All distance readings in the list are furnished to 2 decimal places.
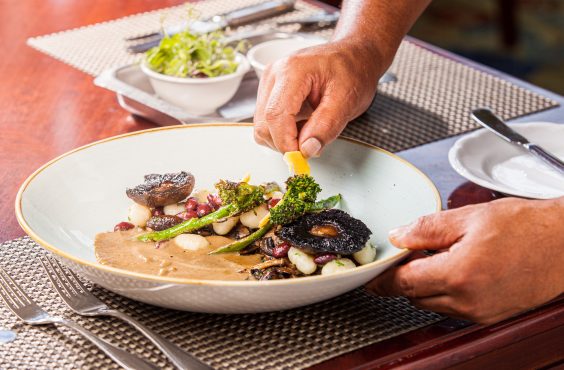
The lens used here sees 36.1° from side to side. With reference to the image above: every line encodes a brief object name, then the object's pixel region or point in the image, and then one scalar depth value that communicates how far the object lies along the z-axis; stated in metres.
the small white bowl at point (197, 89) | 1.97
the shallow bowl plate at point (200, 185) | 1.14
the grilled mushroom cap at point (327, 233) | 1.23
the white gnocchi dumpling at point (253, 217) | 1.39
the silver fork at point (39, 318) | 1.12
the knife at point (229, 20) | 2.36
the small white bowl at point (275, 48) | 2.11
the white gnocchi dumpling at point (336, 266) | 1.21
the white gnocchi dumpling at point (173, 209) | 1.43
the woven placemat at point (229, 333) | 1.16
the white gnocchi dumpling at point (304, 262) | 1.24
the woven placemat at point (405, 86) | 1.97
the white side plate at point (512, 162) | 1.61
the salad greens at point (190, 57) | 2.02
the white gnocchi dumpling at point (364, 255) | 1.28
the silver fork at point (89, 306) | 1.12
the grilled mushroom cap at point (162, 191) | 1.44
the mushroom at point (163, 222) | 1.38
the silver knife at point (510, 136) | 1.66
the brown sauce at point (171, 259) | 1.26
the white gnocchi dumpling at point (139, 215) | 1.42
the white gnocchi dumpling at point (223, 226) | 1.38
